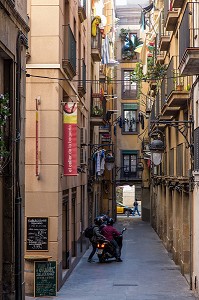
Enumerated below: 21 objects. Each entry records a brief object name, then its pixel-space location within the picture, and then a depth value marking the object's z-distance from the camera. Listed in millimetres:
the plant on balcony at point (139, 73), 30947
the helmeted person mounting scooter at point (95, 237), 25316
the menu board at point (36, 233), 18266
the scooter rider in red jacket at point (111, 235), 25797
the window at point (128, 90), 57188
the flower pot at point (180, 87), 21297
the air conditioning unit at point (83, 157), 27344
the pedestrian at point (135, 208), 59812
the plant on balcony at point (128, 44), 57750
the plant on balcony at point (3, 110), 9109
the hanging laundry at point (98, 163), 32562
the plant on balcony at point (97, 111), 32594
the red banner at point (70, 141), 19234
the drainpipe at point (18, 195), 12656
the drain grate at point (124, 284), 20438
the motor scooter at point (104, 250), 25453
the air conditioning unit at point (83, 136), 27294
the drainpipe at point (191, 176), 19377
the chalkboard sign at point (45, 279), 17906
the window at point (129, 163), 56675
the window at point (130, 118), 56969
